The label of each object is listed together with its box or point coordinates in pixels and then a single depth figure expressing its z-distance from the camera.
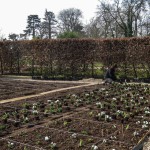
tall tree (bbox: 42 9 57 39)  40.73
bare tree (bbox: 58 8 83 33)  38.26
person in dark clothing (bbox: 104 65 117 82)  10.53
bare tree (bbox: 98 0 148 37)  27.89
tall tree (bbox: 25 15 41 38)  47.22
